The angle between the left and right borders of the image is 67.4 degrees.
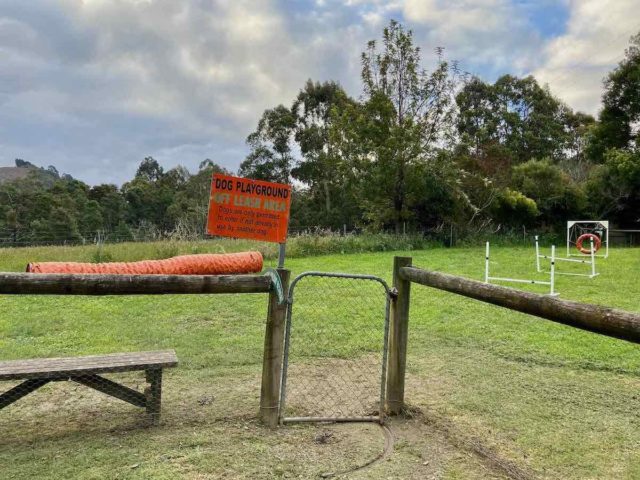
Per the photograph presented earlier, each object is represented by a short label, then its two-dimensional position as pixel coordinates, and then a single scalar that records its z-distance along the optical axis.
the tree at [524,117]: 40.56
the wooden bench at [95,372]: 2.98
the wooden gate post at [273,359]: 3.15
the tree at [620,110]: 24.25
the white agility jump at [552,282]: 8.19
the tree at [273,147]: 35.56
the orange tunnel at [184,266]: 8.66
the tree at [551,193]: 24.59
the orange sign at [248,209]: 3.05
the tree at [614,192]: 23.41
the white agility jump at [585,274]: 10.30
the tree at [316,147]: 35.53
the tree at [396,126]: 20.31
